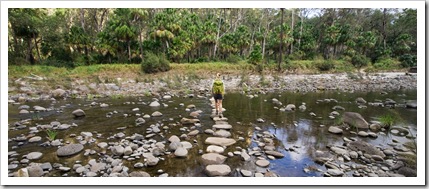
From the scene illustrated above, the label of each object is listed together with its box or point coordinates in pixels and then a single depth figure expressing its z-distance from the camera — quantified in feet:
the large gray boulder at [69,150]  13.17
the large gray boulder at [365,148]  13.85
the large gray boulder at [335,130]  17.77
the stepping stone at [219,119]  20.89
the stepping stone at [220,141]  15.25
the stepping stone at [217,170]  11.41
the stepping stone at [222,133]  16.70
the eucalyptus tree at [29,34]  47.75
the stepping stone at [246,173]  11.41
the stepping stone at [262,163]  12.34
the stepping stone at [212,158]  12.62
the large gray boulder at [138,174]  11.09
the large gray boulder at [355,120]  18.80
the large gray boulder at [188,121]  19.89
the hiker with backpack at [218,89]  20.89
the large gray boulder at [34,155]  12.76
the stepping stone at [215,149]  13.94
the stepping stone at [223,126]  18.42
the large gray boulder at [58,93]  31.81
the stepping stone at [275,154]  13.50
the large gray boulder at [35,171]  10.99
